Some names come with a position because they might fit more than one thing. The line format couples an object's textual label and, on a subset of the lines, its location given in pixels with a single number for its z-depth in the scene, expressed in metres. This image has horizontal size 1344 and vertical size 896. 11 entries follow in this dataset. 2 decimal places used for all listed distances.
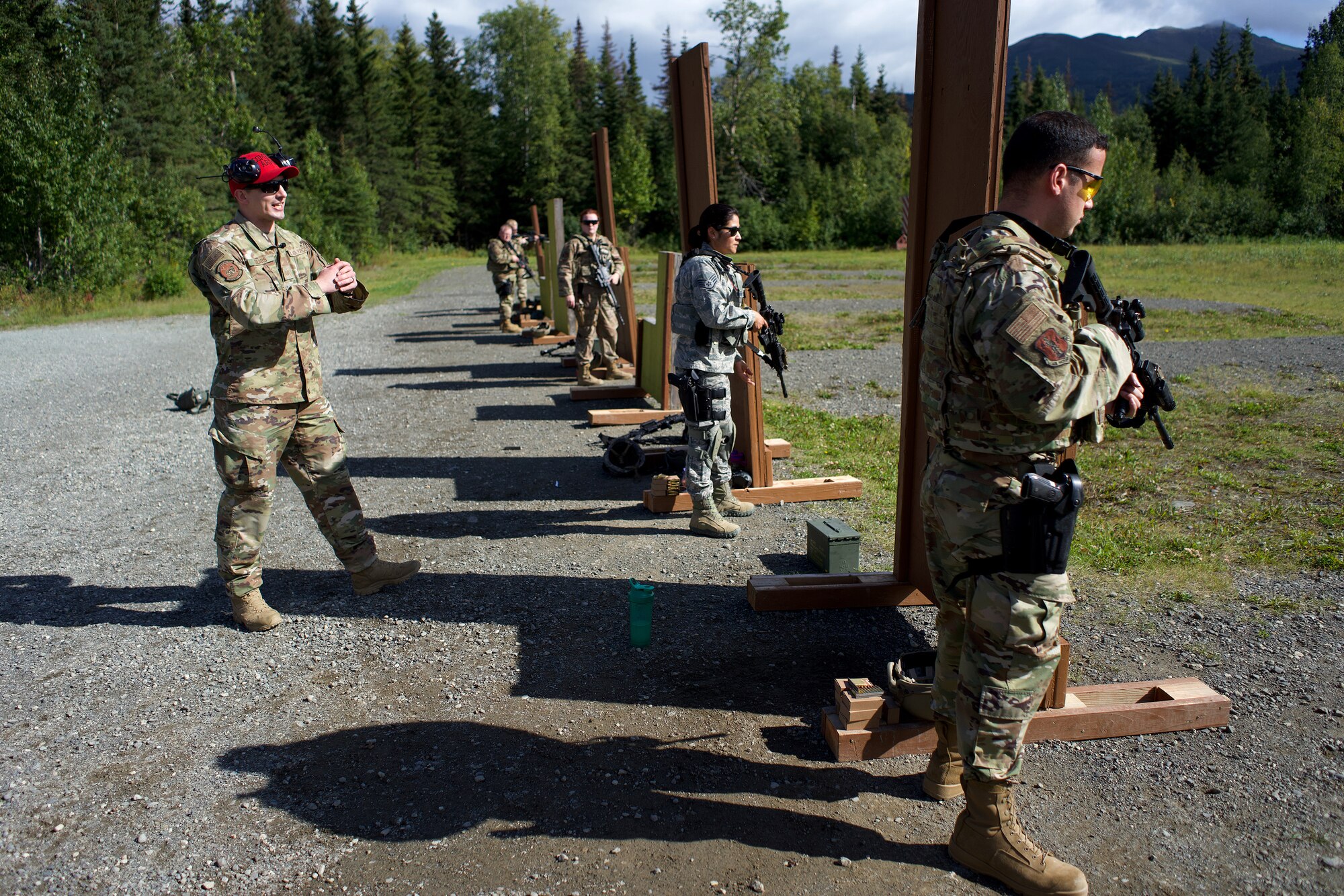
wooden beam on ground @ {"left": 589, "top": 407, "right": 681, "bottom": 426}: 9.35
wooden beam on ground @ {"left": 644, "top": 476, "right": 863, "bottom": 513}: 6.61
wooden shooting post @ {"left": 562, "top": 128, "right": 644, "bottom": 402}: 10.60
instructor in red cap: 4.27
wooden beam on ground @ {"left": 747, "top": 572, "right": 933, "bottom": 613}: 4.71
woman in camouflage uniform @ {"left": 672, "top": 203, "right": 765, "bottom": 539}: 5.62
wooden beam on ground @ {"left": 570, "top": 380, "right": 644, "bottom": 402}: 10.59
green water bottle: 4.25
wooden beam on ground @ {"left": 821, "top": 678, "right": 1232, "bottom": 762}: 3.39
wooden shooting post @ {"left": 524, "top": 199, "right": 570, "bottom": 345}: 14.50
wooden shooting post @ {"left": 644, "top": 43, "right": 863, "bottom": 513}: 6.47
